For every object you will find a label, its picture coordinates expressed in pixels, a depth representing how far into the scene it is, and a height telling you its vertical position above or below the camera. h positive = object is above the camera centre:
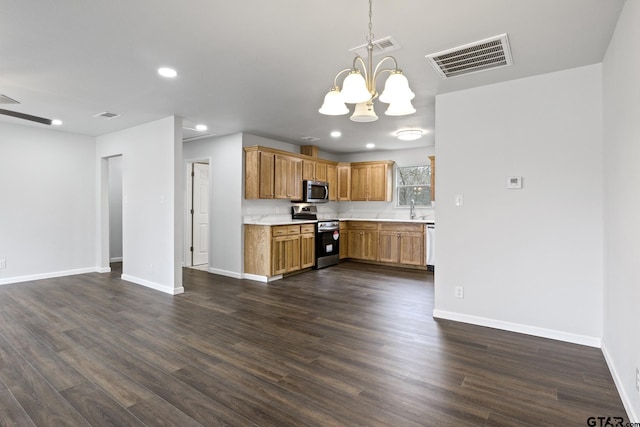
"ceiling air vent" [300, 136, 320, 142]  6.15 +1.34
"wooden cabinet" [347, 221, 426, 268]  6.64 -0.67
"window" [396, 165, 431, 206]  7.39 +0.56
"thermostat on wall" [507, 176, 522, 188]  3.22 +0.27
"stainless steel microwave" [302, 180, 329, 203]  6.64 +0.39
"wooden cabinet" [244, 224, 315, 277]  5.42 -0.65
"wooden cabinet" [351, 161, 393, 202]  7.45 +0.66
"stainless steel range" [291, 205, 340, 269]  6.53 -0.52
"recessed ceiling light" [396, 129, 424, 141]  5.46 +1.25
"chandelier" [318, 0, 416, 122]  1.89 +0.68
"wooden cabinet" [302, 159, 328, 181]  6.66 +0.83
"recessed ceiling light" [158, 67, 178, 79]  3.08 +1.30
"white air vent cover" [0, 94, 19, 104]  3.34 +1.12
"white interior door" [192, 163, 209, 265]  6.83 +0.00
